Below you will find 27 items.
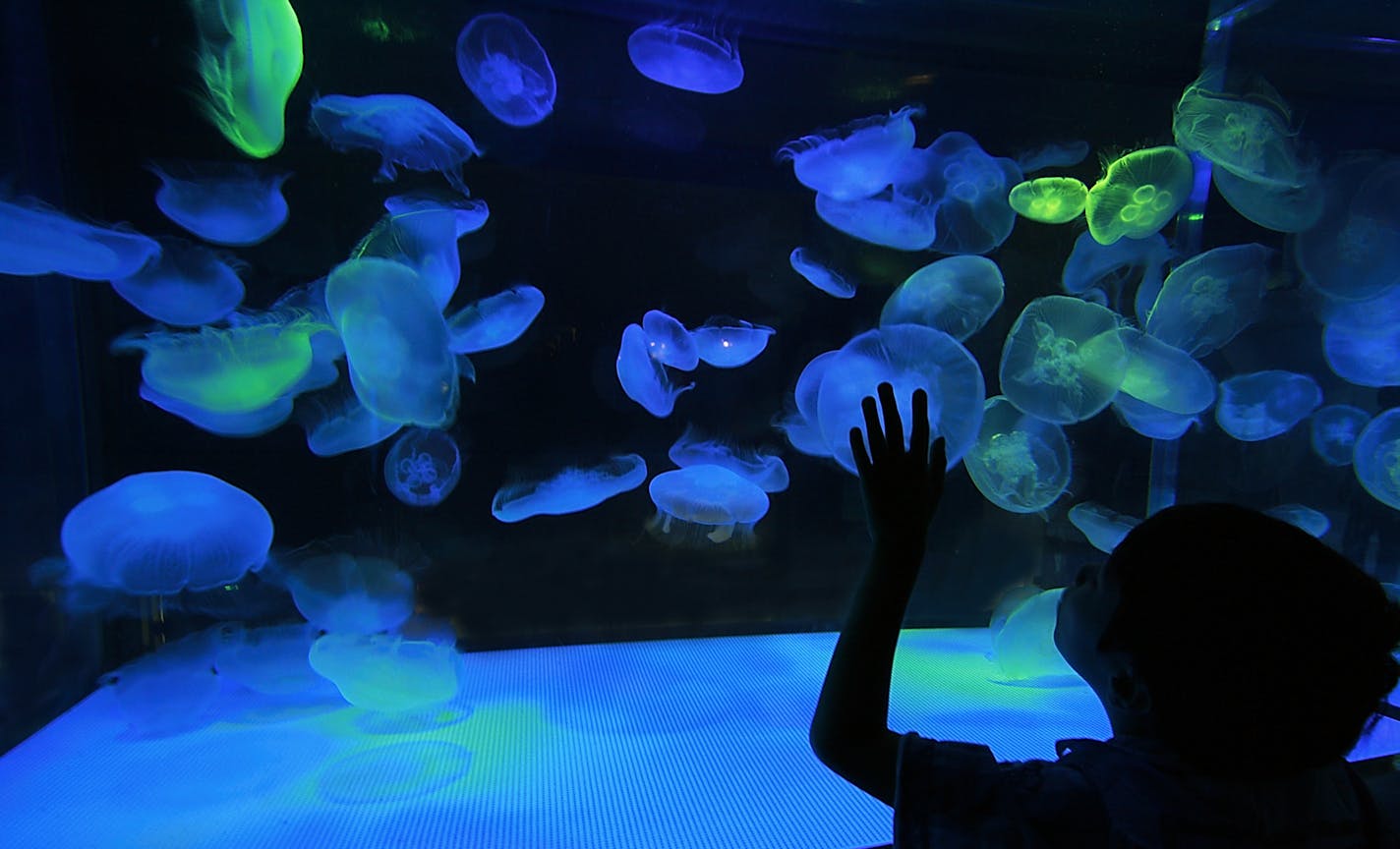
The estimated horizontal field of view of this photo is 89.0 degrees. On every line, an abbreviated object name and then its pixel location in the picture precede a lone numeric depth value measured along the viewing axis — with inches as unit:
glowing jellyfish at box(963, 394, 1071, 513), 131.1
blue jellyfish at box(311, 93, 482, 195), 102.6
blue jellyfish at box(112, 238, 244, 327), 96.7
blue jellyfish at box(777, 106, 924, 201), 121.3
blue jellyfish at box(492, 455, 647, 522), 113.7
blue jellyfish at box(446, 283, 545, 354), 109.7
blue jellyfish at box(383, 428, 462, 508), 109.4
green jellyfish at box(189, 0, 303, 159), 92.0
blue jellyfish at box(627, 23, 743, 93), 112.3
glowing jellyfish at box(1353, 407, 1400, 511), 134.1
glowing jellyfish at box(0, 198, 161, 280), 82.9
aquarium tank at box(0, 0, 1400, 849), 88.9
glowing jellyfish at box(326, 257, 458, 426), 99.3
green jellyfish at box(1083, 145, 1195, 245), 133.6
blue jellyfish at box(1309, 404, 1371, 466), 135.7
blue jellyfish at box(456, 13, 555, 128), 108.3
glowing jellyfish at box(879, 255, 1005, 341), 125.8
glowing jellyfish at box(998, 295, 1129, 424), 129.9
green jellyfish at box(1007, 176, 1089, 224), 131.2
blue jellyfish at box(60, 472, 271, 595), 93.3
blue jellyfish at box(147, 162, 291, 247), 97.0
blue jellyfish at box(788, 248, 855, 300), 121.4
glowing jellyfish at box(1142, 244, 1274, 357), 136.8
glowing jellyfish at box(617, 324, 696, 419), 114.3
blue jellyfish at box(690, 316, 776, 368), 118.0
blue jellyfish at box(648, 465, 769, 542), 119.5
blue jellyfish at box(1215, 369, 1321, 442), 138.8
